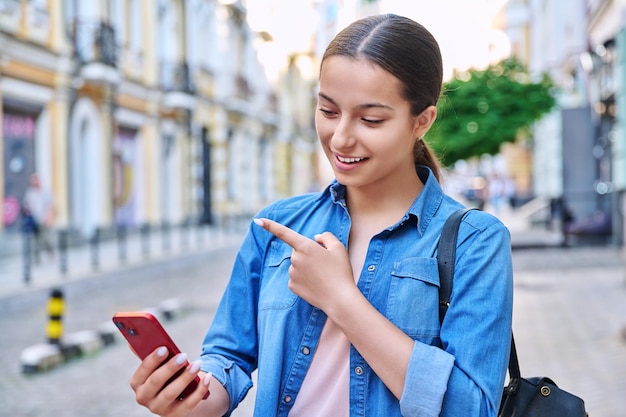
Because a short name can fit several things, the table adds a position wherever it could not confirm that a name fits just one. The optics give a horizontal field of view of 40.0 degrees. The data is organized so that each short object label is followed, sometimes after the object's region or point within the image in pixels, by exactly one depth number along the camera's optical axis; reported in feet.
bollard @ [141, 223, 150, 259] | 59.67
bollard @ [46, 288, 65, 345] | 24.29
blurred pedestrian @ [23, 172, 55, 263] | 52.54
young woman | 5.13
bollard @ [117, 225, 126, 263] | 54.85
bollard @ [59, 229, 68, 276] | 46.87
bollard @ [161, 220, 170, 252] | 65.62
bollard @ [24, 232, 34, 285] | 43.11
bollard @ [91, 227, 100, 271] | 49.73
